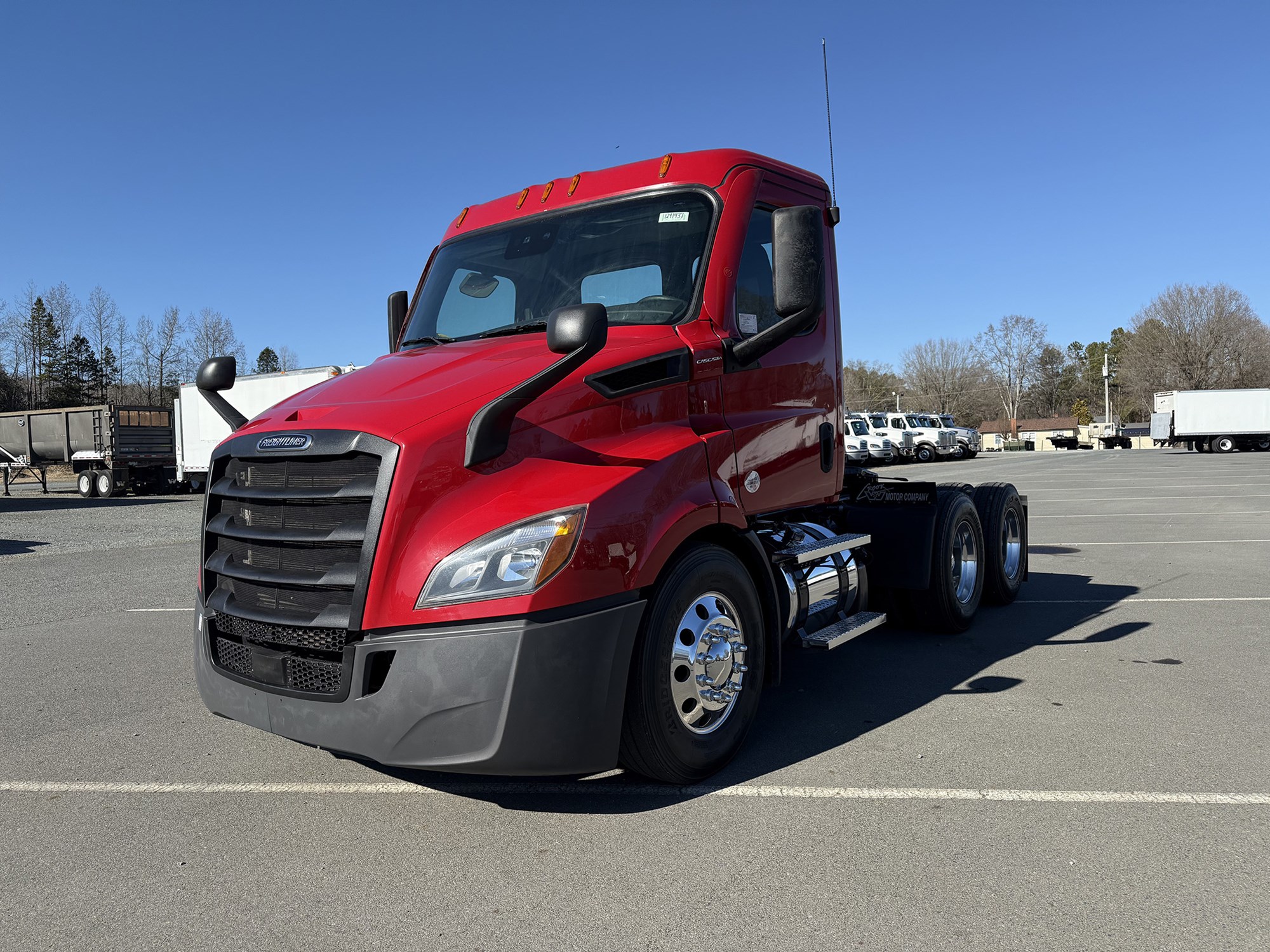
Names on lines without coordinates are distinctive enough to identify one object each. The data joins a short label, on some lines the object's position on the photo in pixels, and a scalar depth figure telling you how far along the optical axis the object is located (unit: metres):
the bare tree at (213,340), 79.81
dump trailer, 29.64
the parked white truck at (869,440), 43.16
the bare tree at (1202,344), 83.56
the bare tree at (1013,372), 112.56
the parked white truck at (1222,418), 51.41
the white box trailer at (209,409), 25.22
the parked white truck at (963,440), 48.00
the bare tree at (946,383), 114.94
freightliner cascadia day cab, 3.25
